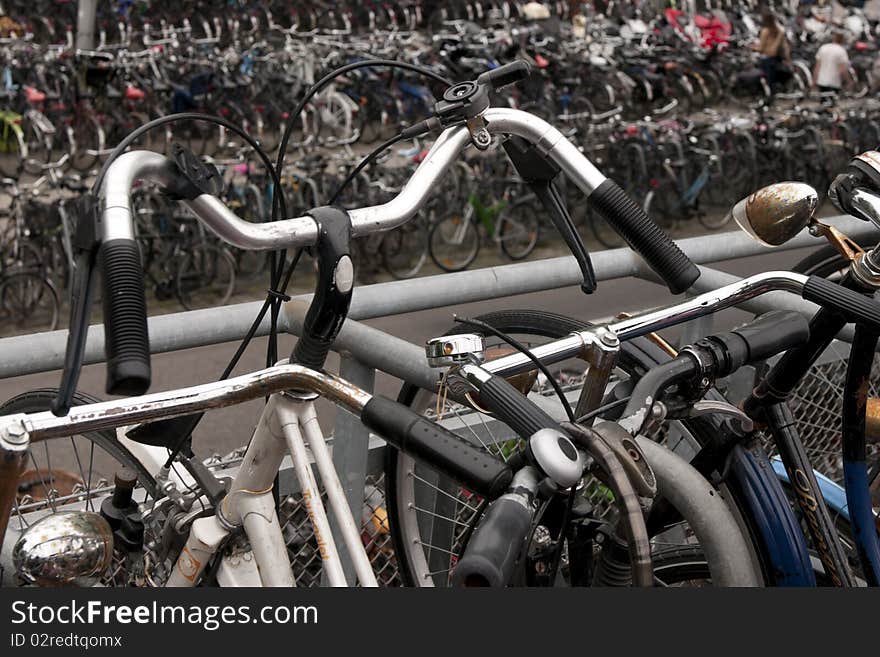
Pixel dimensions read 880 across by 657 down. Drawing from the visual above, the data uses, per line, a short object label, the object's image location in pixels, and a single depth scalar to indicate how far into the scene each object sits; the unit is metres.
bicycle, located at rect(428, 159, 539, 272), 12.41
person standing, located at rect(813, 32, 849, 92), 17.59
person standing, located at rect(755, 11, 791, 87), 18.81
